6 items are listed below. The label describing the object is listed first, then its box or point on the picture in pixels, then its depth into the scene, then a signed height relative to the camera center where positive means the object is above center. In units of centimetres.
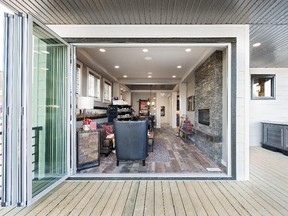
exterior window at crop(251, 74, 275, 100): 730 +82
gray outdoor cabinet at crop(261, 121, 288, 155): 587 -82
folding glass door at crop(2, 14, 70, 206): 255 -2
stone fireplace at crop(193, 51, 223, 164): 477 +6
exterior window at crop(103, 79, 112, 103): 891 +82
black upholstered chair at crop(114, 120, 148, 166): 439 -64
